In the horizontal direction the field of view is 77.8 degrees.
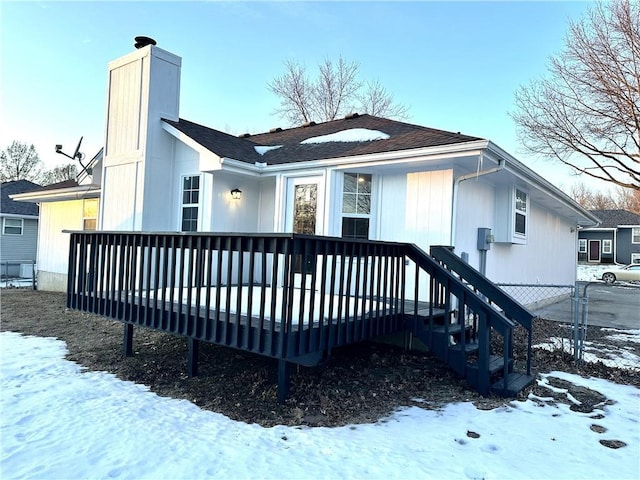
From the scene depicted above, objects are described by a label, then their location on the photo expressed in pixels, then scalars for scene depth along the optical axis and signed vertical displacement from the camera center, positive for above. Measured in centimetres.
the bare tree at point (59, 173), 3158 +556
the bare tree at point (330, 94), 2205 +887
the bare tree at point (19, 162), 3022 +606
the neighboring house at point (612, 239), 2773 +162
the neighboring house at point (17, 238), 1633 +13
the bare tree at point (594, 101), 1310 +586
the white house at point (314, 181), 601 +128
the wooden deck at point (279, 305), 347 -65
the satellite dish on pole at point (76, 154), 1090 +246
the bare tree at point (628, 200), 2868 +568
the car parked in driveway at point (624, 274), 1997 -64
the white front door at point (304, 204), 674 +82
